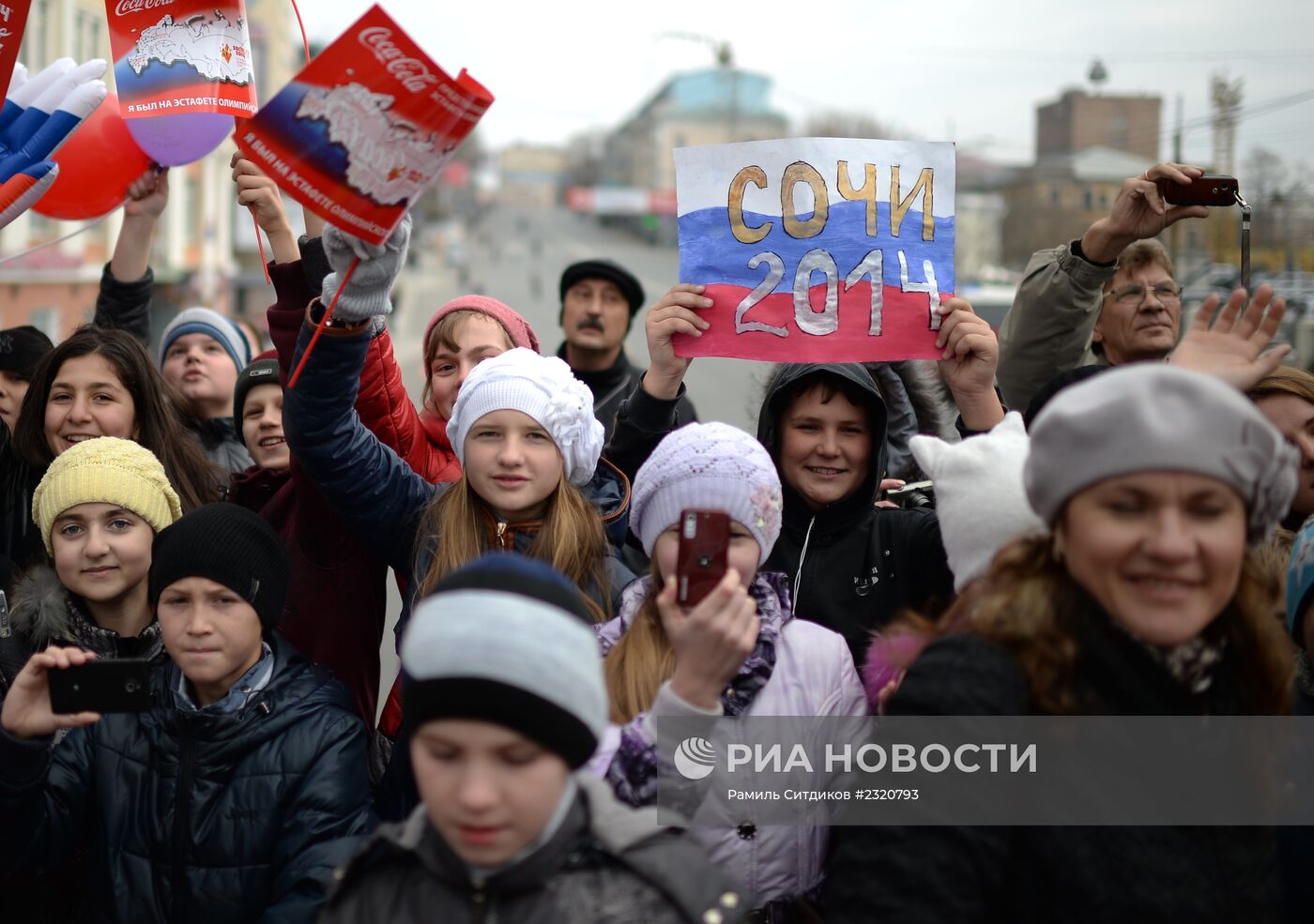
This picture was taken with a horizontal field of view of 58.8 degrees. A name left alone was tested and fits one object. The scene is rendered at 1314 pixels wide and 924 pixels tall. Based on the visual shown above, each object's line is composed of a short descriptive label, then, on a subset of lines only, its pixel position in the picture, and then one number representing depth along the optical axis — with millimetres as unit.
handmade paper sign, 3168
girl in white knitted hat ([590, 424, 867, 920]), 2045
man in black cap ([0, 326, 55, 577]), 3855
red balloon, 4301
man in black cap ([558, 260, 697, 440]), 5699
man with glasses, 3428
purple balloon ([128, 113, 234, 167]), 3967
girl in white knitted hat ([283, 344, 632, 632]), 2867
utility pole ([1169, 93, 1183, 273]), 15909
